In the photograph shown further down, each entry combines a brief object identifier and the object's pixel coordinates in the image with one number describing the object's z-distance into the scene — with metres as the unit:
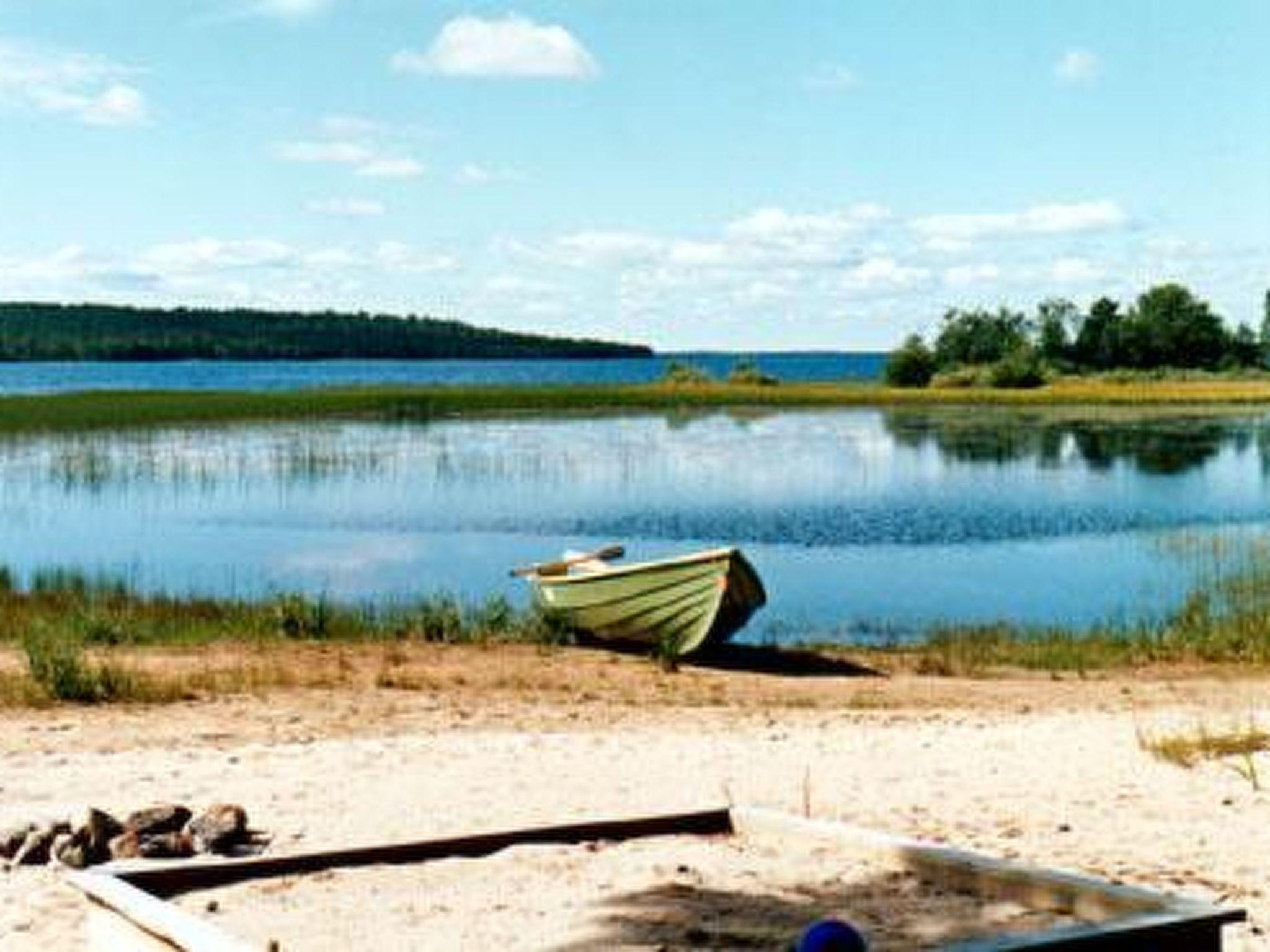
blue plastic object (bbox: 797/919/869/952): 5.10
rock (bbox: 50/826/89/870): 8.55
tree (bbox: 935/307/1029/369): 99.31
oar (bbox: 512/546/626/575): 21.36
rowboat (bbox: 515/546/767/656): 19.03
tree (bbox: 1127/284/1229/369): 109.31
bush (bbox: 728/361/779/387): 88.94
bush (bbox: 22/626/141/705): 14.27
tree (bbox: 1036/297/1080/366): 113.94
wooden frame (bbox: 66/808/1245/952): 5.87
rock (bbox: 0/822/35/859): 8.86
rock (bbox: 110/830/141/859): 8.54
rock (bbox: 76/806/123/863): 8.60
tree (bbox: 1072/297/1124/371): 110.88
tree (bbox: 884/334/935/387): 89.56
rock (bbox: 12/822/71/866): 8.72
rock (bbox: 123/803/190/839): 8.78
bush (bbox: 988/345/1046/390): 84.75
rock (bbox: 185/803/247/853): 8.76
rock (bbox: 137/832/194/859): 8.57
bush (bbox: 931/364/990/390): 86.81
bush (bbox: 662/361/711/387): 89.44
